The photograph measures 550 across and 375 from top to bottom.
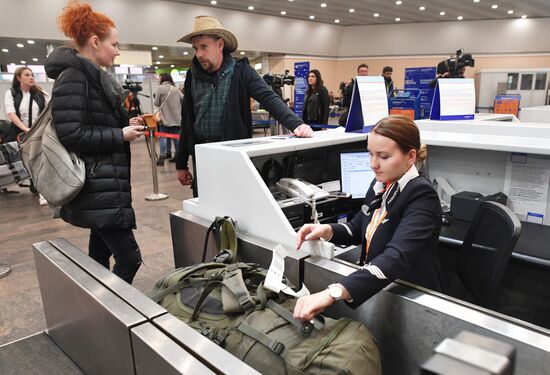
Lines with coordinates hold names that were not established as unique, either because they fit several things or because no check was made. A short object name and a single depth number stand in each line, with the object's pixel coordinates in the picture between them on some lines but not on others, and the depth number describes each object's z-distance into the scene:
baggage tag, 1.13
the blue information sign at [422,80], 6.84
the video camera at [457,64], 3.87
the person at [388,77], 7.44
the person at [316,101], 6.50
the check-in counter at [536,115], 3.79
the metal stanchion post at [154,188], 4.91
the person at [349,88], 7.13
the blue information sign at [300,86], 9.19
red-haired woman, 1.60
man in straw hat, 2.03
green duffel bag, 0.94
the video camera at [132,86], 4.45
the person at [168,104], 6.78
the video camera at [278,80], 5.73
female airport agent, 1.07
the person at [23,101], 4.50
